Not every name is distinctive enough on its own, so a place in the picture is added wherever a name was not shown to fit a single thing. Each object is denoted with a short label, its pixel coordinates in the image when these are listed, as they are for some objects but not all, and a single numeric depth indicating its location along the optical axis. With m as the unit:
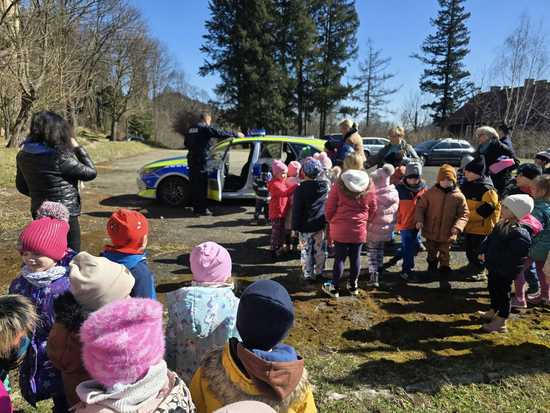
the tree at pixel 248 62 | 37.19
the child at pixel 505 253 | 3.82
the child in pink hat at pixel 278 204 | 6.10
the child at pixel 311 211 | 5.06
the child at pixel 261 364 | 1.62
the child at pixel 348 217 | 4.55
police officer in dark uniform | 8.07
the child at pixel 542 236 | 4.59
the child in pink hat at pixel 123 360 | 1.43
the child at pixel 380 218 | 5.13
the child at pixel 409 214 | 5.42
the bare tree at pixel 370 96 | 46.62
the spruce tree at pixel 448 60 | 44.69
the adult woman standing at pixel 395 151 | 6.52
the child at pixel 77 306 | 1.99
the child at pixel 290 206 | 6.18
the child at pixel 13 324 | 1.97
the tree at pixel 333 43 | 41.25
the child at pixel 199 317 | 2.31
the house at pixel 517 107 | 27.97
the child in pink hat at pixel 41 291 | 2.35
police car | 9.17
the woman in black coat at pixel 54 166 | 3.55
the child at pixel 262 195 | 7.85
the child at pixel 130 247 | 2.71
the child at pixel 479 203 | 5.23
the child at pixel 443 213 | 5.00
